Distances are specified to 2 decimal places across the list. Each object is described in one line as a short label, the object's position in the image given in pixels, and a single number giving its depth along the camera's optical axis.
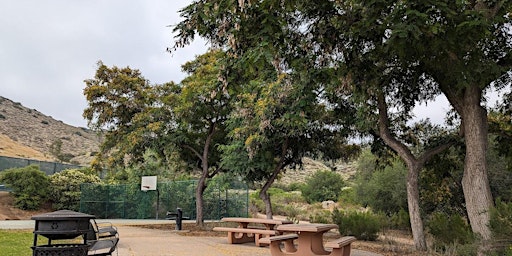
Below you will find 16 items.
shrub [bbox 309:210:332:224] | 16.23
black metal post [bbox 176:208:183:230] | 16.31
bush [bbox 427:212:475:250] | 9.99
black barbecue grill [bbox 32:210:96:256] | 5.32
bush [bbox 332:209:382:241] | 13.57
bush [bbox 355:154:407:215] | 21.97
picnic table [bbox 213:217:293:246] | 10.64
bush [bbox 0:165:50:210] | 24.78
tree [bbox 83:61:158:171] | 17.02
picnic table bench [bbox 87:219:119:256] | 6.39
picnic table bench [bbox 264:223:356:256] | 7.55
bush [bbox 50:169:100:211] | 26.27
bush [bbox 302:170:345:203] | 38.28
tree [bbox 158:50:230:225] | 15.29
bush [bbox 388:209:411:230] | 17.05
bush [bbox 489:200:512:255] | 6.82
